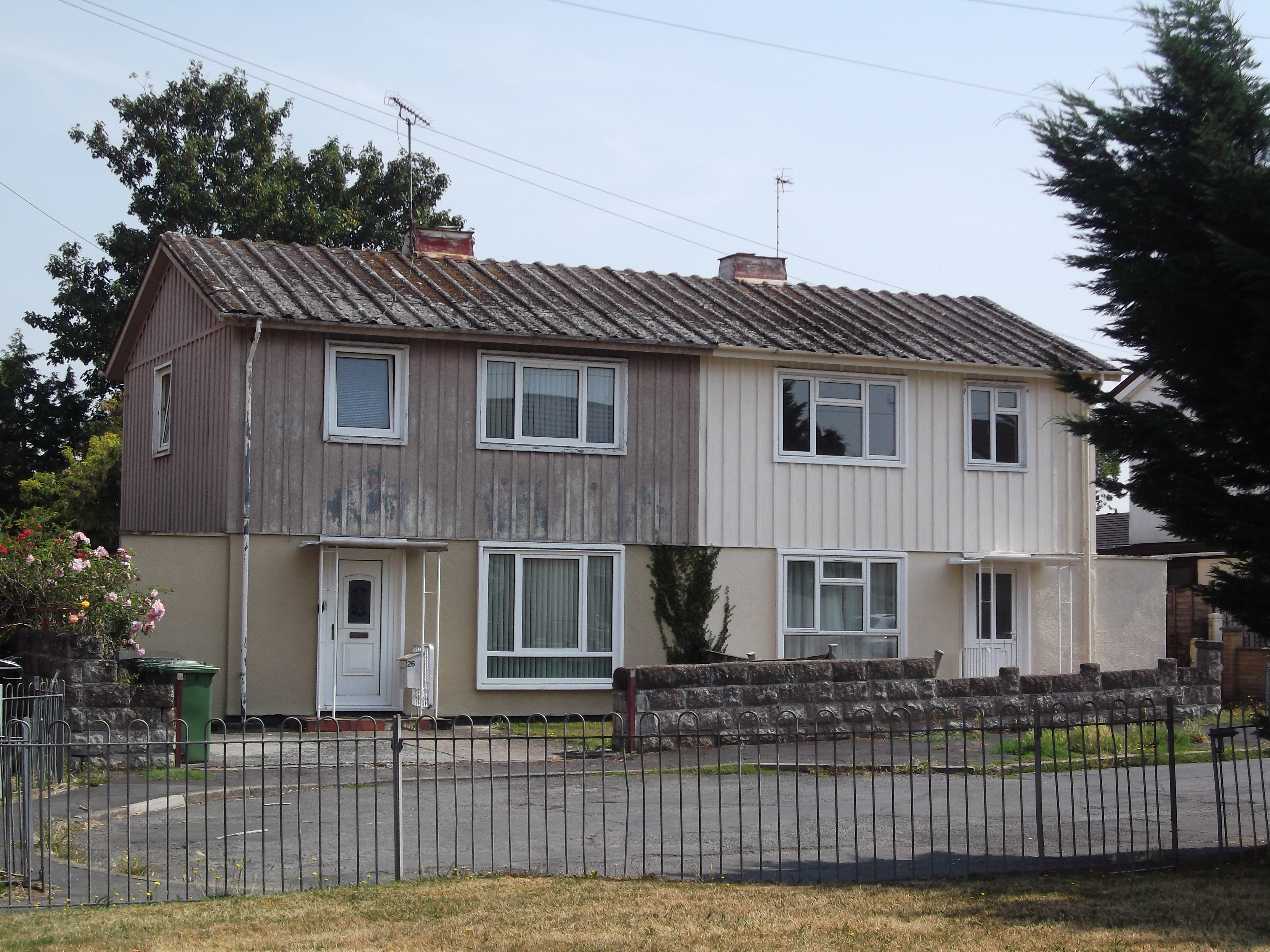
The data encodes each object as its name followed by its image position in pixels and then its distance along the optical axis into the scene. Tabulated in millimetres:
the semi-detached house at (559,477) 18469
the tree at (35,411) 35531
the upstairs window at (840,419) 21109
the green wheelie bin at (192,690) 15070
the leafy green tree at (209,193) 35781
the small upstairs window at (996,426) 22047
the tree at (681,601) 20125
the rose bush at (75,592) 15219
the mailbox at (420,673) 18562
